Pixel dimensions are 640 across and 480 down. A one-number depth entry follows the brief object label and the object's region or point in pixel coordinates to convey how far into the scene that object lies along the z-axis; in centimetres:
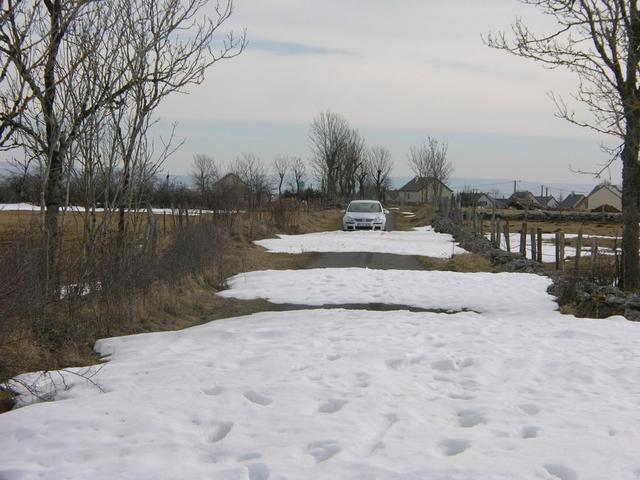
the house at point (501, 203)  8911
